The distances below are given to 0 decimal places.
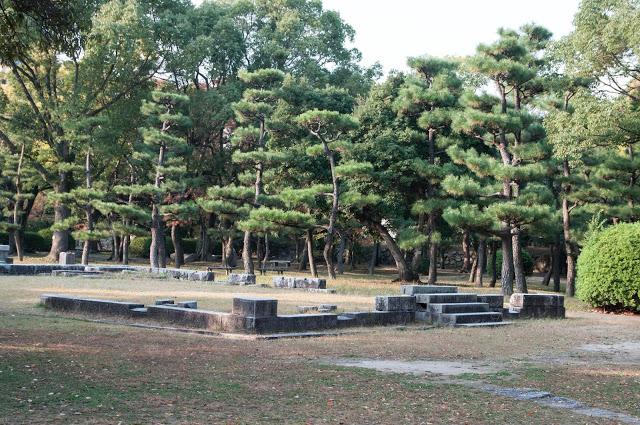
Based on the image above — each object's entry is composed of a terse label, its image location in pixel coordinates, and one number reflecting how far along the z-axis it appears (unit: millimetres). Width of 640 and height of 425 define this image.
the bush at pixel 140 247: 47531
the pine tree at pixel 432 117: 28312
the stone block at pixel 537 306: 17797
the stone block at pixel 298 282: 24188
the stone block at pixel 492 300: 17125
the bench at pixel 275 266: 34666
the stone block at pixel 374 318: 14266
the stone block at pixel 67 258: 31502
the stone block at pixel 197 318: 12758
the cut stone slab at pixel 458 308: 15727
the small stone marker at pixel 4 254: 29141
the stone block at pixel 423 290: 16469
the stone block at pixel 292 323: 12609
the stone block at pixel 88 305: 14289
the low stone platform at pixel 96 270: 27278
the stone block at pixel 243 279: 26281
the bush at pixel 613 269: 19297
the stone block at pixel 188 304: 14789
